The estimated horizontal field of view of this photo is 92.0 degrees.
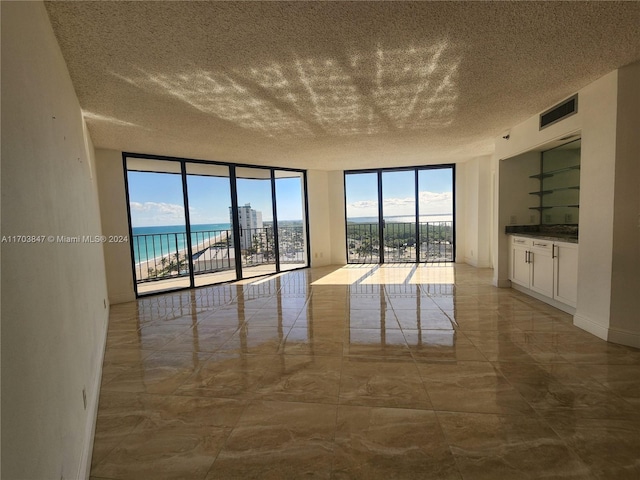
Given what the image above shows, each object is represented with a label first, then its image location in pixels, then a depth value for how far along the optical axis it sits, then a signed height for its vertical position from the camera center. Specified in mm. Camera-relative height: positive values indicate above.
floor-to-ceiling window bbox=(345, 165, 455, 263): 7418 +42
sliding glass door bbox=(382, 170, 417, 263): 7512 +35
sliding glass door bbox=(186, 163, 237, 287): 5867 +48
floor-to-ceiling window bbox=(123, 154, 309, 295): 5520 +85
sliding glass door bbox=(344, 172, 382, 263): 7742 +21
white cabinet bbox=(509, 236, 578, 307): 3402 -709
